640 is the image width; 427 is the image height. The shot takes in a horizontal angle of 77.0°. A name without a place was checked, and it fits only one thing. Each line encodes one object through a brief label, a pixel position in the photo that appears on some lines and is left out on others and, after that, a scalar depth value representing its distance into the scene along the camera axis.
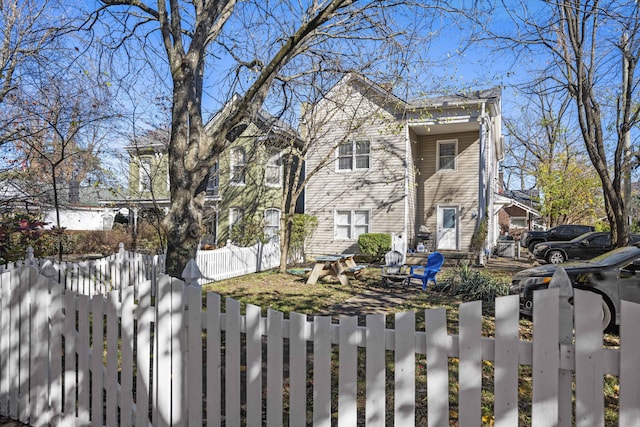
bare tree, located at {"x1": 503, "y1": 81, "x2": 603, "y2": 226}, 25.74
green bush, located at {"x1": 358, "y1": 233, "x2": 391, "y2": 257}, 17.31
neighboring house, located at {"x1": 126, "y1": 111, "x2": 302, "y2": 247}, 19.78
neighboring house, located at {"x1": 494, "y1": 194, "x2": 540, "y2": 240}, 32.47
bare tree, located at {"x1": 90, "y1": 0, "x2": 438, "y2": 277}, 4.54
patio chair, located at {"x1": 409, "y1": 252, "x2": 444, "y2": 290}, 10.15
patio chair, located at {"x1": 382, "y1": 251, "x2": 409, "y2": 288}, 10.55
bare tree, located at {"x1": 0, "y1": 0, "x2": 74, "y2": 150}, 8.79
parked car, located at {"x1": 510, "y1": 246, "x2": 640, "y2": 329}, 6.12
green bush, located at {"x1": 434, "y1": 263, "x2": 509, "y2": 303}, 8.82
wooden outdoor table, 11.14
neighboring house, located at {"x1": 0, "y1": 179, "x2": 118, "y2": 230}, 26.02
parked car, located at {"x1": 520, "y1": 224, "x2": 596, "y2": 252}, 21.02
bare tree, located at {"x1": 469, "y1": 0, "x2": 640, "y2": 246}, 8.98
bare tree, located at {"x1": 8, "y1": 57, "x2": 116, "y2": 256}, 9.66
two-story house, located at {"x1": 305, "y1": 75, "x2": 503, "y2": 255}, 17.53
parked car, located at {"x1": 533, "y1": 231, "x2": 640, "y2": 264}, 16.61
